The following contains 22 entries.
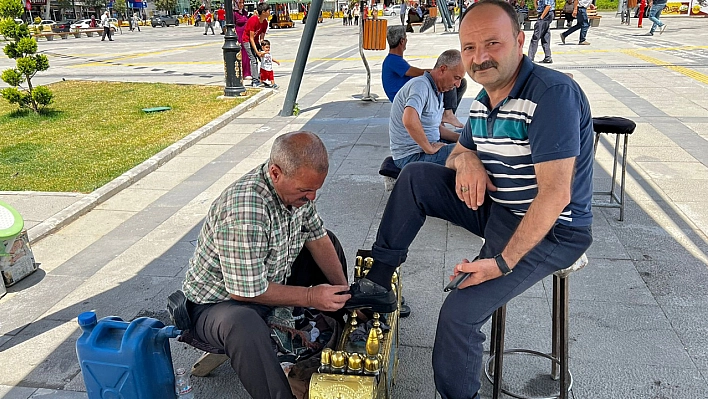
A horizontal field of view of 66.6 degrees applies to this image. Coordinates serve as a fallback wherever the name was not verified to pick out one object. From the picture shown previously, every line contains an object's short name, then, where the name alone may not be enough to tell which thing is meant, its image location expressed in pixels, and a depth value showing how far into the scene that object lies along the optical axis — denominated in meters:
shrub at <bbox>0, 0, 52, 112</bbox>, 8.06
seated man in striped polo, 1.79
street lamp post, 9.45
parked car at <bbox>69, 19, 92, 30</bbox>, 39.33
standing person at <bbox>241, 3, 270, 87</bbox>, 10.57
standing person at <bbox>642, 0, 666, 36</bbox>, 19.18
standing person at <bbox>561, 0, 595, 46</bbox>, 16.66
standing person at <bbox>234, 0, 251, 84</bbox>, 11.49
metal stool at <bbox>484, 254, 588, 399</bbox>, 2.28
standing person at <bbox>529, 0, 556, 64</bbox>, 12.64
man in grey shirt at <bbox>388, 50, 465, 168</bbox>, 3.88
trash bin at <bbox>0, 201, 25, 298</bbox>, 3.33
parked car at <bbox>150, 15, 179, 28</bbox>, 50.36
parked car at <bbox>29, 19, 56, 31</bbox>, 38.34
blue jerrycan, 1.96
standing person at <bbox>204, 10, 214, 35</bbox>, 32.66
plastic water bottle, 2.27
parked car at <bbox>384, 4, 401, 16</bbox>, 50.56
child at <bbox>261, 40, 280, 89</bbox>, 10.63
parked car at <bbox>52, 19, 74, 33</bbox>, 36.47
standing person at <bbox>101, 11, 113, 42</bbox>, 29.73
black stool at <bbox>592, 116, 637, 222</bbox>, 3.95
